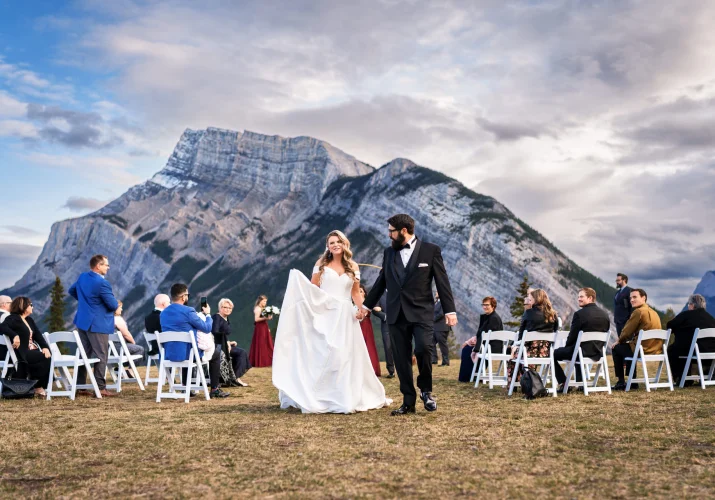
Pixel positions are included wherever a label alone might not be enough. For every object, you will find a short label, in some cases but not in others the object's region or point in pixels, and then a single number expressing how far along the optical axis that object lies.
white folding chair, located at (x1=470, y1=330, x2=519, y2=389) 11.46
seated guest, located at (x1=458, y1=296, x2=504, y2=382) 13.03
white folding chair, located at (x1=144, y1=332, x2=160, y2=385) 12.76
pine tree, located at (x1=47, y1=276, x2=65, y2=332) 68.50
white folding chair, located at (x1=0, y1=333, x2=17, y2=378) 10.47
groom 8.08
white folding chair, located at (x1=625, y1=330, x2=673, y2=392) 10.29
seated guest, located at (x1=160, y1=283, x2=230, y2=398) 10.22
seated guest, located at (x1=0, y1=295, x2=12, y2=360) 11.07
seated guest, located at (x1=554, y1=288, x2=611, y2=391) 10.34
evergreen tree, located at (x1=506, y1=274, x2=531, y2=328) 59.38
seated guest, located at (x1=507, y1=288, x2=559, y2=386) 10.56
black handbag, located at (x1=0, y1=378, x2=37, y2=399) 10.21
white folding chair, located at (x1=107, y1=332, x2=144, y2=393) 11.66
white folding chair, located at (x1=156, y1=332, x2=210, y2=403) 9.91
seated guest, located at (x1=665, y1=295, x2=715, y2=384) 11.16
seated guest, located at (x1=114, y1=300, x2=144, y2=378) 12.91
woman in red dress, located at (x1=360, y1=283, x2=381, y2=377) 14.16
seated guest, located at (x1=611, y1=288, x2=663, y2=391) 10.98
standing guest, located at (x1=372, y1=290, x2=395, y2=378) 14.45
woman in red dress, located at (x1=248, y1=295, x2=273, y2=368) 19.75
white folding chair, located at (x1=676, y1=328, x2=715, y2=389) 10.74
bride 8.58
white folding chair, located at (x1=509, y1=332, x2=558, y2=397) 9.95
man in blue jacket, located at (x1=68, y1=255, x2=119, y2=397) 10.88
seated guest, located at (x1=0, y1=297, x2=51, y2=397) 10.47
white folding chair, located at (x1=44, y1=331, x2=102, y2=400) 10.38
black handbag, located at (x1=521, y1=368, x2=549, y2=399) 9.86
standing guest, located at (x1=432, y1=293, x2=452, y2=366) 18.52
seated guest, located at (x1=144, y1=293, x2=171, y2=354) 13.38
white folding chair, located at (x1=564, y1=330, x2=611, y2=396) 9.99
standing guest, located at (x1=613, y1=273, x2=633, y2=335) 16.83
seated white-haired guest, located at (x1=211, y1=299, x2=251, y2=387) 12.32
